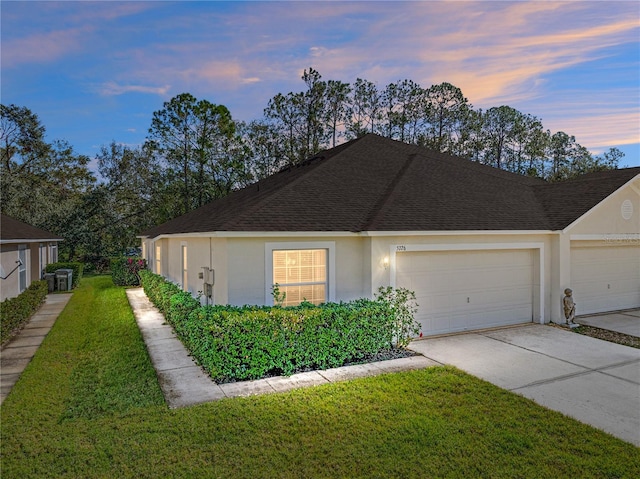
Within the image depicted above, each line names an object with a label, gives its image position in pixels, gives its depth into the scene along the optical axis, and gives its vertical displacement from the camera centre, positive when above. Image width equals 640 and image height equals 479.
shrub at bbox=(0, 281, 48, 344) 9.05 -1.80
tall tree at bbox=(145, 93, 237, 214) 25.48 +6.68
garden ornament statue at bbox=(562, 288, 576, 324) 10.08 -1.71
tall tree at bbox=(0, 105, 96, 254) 26.47 +6.70
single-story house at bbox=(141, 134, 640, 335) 8.23 +0.05
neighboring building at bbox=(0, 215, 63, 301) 11.13 -0.47
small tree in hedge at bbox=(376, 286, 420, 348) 7.97 -1.49
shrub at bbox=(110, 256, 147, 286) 19.36 -1.52
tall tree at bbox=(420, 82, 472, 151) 29.56 +9.95
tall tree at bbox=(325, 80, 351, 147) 26.84 +9.75
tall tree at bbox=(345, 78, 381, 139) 28.00 +9.85
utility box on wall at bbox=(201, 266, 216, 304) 8.32 -0.84
